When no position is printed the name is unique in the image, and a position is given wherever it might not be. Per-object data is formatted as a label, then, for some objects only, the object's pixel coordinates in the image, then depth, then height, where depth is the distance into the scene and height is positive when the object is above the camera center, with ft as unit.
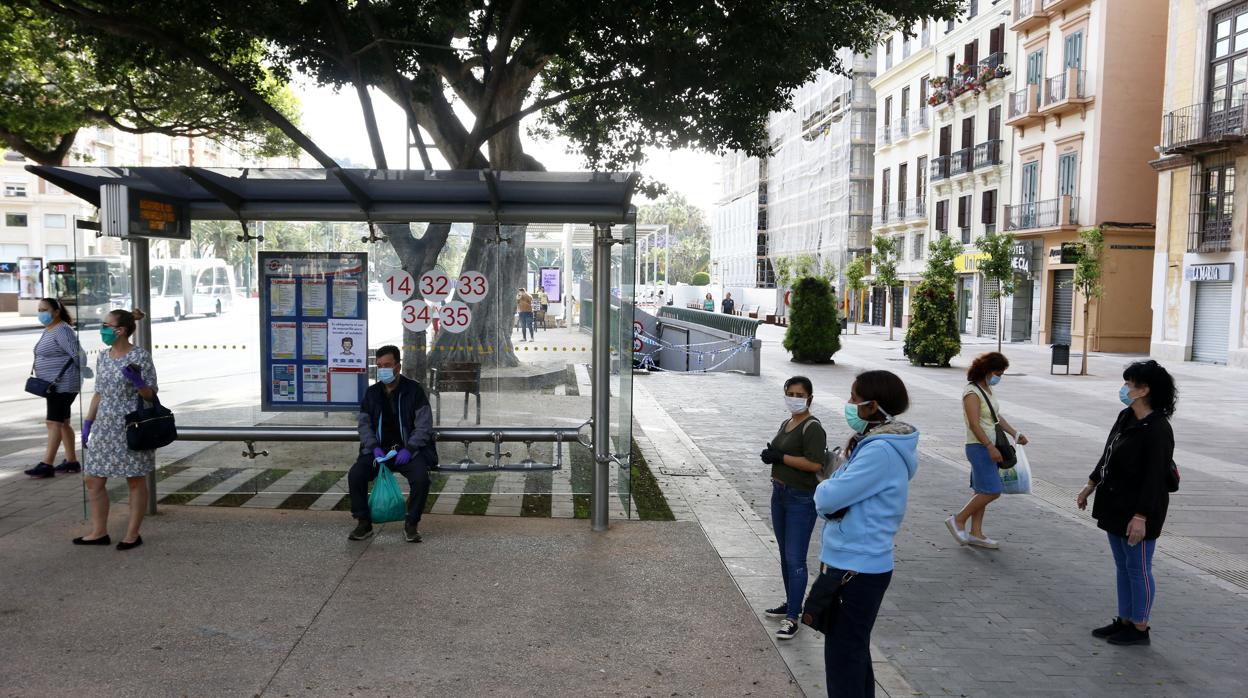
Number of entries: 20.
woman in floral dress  20.93 -2.64
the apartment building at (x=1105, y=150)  101.40 +15.80
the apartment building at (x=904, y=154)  146.61 +22.26
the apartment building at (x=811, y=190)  178.40 +22.38
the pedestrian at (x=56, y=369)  29.55 -2.69
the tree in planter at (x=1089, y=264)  75.82 +2.30
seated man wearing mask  22.45 -3.56
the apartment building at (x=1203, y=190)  80.48 +9.40
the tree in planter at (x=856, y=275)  135.33 +2.22
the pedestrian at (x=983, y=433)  22.45 -3.36
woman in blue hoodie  12.00 -3.08
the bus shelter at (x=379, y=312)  23.94 -0.72
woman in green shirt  16.85 -3.48
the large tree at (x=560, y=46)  35.58 +9.58
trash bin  73.26 -4.95
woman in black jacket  17.03 -3.60
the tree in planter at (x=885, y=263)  119.44 +3.59
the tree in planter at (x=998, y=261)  83.71 +2.73
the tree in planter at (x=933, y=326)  76.43 -2.80
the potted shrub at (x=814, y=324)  77.66 -2.77
